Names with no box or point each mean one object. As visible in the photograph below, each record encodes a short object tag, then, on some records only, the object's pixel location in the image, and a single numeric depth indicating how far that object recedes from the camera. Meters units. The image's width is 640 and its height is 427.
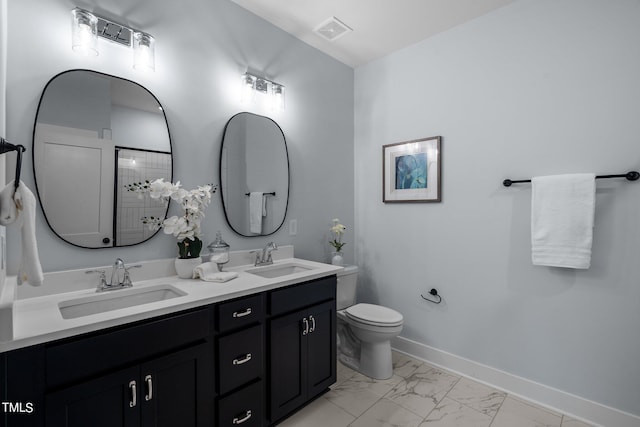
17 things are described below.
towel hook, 0.88
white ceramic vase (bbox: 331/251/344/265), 2.64
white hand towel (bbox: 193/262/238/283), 1.69
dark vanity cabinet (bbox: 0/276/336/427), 1.01
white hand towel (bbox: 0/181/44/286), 0.88
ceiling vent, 2.30
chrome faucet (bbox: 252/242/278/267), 2.22
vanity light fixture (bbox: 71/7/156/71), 1.49
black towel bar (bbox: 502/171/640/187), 1.70
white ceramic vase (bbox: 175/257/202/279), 1.73
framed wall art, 2.53
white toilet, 2.23
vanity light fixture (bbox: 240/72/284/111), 2.19
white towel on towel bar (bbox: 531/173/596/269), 1.80
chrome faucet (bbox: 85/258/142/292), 1.53
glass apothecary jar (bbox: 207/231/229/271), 1.88
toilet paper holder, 2.53
